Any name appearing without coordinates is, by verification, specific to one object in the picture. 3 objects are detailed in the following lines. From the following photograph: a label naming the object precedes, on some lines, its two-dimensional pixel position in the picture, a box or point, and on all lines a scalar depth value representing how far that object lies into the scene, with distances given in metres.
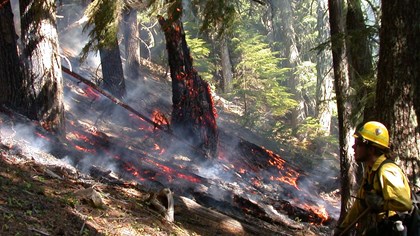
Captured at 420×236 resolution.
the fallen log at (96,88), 10.71
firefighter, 4.49
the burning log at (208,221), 7.24
